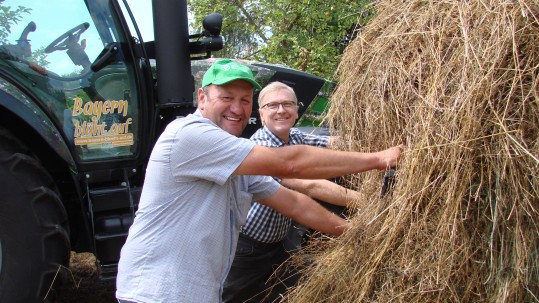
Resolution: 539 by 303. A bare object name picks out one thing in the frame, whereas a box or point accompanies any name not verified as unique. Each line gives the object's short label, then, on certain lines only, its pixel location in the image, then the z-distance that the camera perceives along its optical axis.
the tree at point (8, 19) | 3.36
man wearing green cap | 2.05
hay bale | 1.81
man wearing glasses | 2.98
